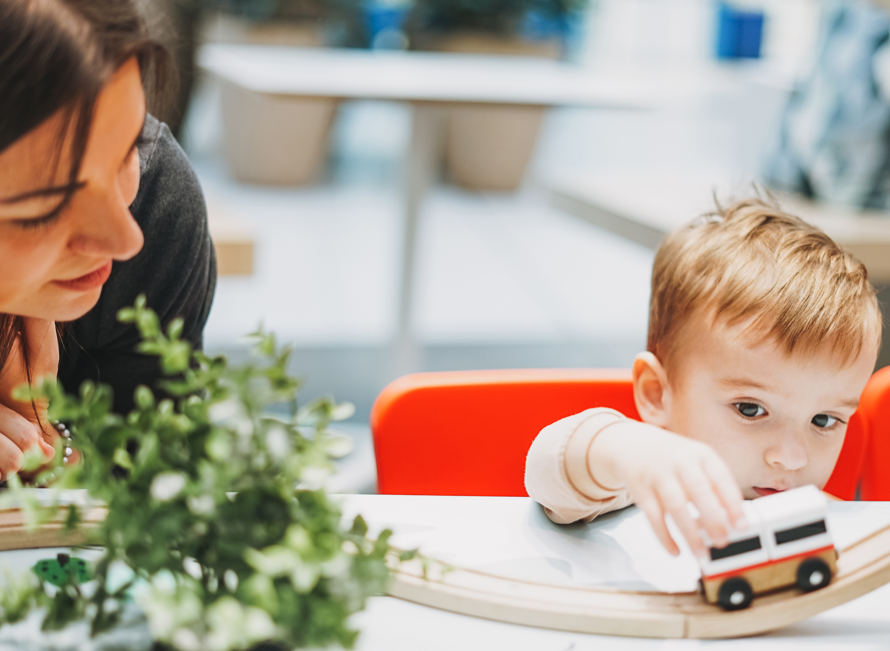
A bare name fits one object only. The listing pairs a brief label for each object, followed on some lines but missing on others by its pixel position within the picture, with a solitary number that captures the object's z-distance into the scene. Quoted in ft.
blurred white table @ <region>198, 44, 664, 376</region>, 9.15
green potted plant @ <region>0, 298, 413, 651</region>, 2.93
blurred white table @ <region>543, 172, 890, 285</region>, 9.30
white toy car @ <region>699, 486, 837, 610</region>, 3.44
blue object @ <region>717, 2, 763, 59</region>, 21.62
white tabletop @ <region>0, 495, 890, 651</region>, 3.43
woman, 3.26
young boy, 4.37
